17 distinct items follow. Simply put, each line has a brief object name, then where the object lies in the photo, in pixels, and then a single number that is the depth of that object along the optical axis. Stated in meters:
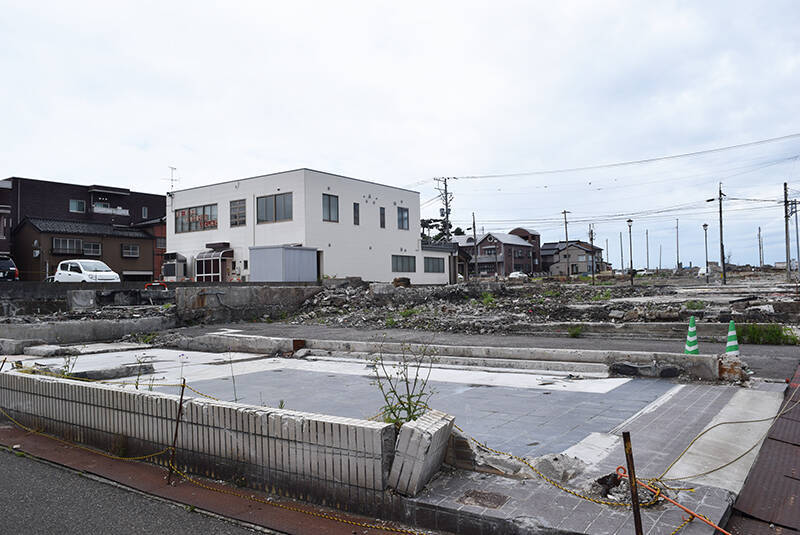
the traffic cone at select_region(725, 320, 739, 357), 8.39
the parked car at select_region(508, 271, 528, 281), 58.52
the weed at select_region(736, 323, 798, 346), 11.26
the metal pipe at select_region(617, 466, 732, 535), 3.02
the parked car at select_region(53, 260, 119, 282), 25.80
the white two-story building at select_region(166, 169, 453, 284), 34.34
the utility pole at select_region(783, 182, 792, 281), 39.53
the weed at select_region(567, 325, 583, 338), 13.18
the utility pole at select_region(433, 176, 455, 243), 62.03
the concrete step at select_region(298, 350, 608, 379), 8.61
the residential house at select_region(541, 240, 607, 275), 88.44
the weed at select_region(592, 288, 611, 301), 24.63
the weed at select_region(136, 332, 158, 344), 14.56
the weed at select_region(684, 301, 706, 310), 15.80
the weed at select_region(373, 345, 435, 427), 4.05
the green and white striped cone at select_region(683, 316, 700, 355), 8.78
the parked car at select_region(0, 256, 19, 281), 26.67
